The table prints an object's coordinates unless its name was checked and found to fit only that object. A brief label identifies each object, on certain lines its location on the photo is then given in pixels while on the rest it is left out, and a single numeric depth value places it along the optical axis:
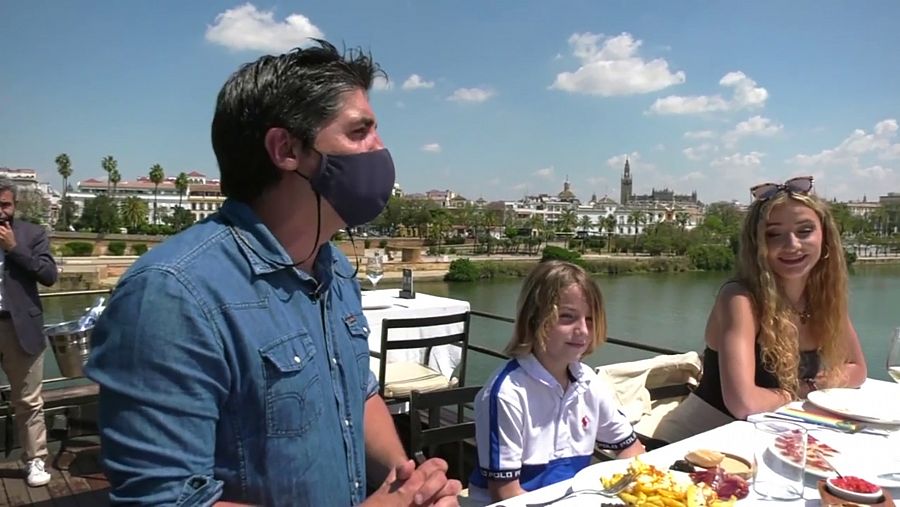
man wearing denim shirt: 0.87
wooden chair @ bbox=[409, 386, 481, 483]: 1.94
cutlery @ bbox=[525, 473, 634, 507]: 1.31
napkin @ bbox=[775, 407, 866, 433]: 1.89
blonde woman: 2.29
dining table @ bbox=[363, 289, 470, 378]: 4.42
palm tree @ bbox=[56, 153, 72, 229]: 74.19
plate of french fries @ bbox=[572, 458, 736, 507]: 1.21
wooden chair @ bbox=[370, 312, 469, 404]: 3.60
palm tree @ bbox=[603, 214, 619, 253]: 90.88
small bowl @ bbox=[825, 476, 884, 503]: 1.25
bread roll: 1.48
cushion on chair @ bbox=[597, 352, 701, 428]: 2.69
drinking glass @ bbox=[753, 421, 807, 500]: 1.34
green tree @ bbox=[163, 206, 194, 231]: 70.38
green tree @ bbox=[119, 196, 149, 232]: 66.88
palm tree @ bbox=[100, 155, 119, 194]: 80.06
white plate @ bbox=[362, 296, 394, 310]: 4.54
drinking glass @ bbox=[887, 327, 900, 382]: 2.18
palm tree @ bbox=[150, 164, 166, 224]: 81.62
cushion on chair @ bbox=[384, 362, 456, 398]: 3.86
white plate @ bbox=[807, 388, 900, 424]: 1.94
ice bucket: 3.56
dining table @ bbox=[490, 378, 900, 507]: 1.35
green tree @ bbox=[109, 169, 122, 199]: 83.50
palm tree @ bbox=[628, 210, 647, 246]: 97.80
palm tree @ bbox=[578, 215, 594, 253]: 98.21
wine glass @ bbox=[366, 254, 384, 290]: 5.20
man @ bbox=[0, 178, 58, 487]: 3.15
